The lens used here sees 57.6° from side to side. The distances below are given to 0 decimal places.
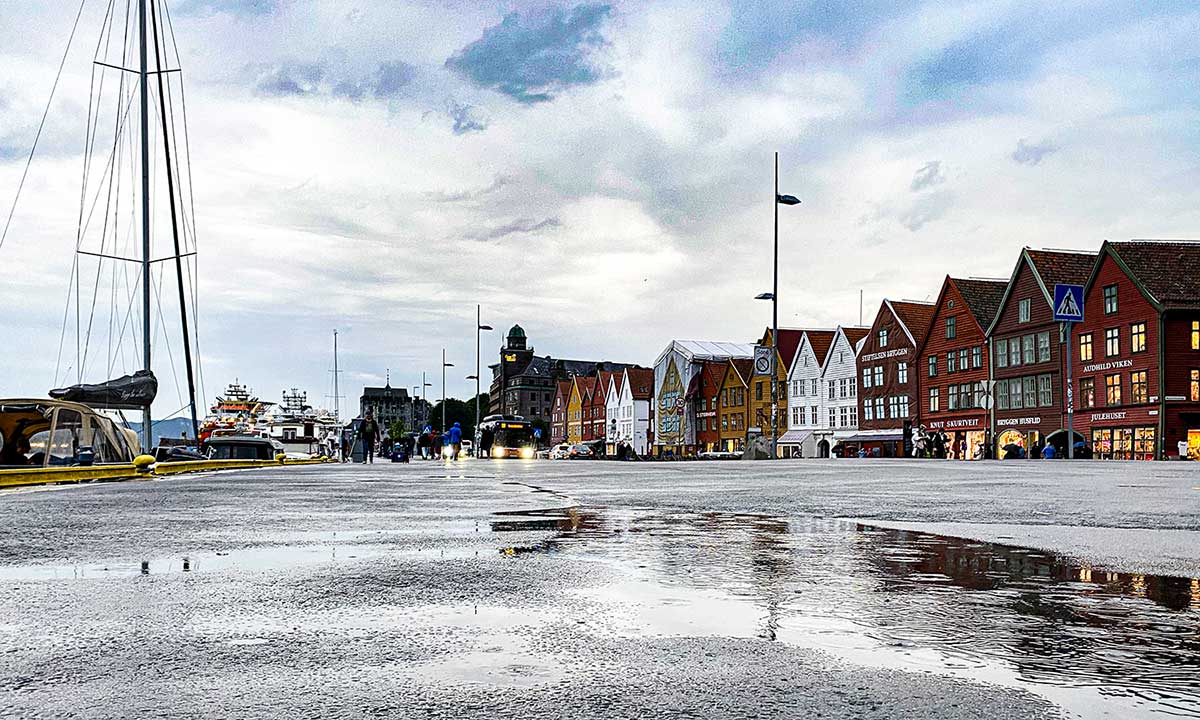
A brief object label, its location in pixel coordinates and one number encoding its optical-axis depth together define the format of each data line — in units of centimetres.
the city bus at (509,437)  7675
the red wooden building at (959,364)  7306
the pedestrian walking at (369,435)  4119
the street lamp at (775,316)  4744
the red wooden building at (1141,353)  5600
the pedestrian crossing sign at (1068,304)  4169
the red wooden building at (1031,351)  6556
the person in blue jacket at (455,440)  4849
